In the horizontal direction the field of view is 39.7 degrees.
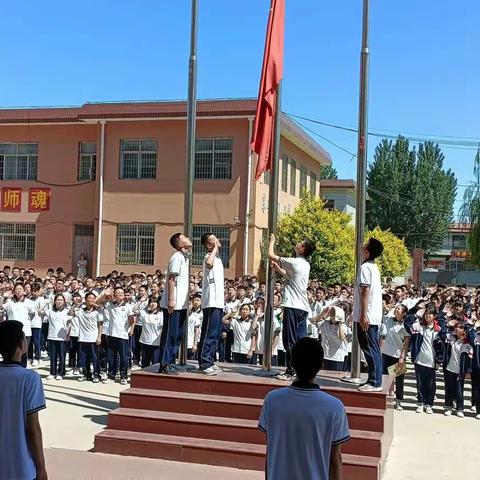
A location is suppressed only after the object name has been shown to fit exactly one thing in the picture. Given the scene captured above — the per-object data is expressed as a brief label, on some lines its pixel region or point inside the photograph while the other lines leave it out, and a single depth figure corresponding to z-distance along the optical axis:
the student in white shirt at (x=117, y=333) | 11.70
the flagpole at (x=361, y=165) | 7.61
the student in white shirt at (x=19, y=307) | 12.46
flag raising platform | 6.81
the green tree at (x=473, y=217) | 25.19
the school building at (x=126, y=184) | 22.44
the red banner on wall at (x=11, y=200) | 25.30
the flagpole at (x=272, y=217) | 8.06
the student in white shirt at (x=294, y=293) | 7.57
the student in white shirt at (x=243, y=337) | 11.66
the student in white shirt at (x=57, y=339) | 12.13
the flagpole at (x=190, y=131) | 8.64
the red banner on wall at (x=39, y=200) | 24.91
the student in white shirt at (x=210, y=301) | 7.96
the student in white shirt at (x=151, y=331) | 11.97
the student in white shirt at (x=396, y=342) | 10.62
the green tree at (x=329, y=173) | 67.94
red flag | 8.20
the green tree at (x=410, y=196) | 50.28
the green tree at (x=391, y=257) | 33.59
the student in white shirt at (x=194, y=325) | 12.15
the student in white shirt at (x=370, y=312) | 7.13
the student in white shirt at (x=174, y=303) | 7.93
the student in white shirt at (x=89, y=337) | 11.80
